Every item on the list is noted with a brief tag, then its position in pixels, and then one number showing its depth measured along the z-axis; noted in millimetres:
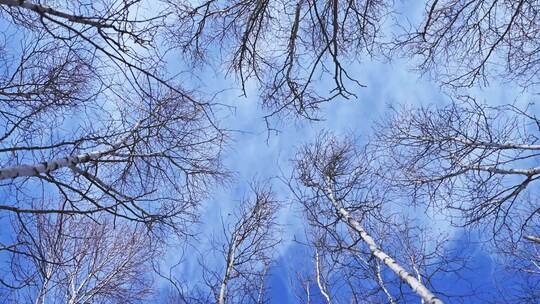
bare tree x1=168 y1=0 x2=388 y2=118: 3956
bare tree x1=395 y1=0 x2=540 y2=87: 4316
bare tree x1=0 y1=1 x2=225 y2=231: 2879
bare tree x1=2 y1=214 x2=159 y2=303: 6879
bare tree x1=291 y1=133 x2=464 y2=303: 4469
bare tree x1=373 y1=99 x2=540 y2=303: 4414
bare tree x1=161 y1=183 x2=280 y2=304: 6348
